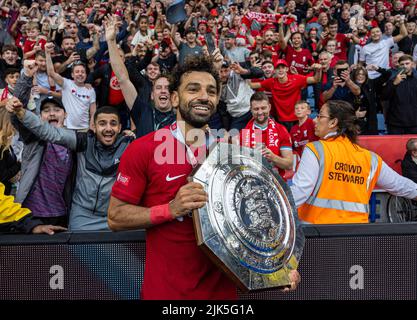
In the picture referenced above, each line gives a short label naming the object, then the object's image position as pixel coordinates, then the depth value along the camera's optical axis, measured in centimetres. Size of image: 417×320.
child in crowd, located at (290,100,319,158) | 726
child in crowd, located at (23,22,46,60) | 977
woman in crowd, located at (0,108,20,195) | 402
